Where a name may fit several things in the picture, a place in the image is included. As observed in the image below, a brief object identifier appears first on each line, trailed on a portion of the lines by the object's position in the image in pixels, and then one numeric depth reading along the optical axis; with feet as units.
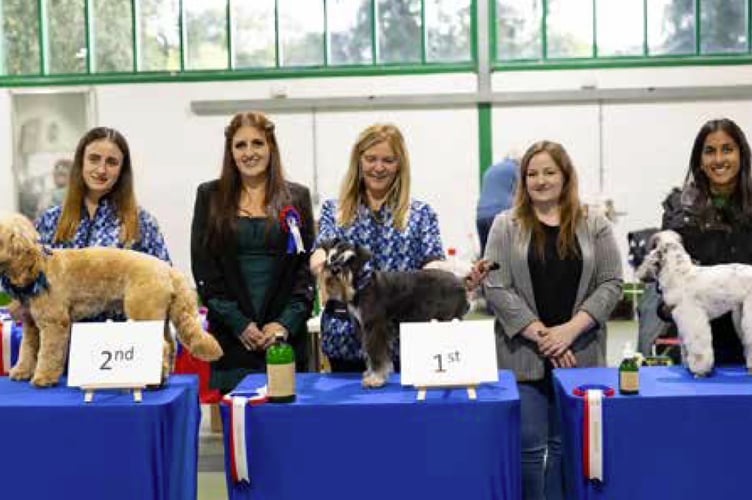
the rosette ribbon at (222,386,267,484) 7.27
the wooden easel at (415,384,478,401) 7.33
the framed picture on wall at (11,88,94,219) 30.53
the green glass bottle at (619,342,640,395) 7.33
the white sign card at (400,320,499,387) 7.38
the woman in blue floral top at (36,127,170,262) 8.71
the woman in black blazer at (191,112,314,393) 9.26
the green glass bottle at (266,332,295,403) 7.34
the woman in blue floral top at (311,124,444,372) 8.50
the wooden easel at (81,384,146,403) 7.36
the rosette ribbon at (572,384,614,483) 7.14
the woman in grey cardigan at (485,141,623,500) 8.75
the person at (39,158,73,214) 30.53
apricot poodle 7.60
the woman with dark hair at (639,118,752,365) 8.55
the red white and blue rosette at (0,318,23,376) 12.50
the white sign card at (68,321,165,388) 7.41
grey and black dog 7.63
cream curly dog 7.93
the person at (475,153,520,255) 20.90
